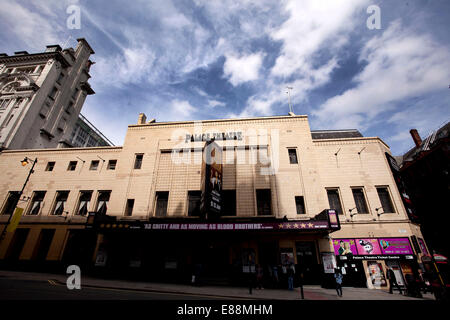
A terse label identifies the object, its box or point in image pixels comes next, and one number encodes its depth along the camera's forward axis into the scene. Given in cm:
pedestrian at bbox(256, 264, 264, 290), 1570
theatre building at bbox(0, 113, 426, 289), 1758
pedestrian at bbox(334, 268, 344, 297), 1272
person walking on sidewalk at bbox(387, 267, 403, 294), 1516
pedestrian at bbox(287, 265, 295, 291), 1503
